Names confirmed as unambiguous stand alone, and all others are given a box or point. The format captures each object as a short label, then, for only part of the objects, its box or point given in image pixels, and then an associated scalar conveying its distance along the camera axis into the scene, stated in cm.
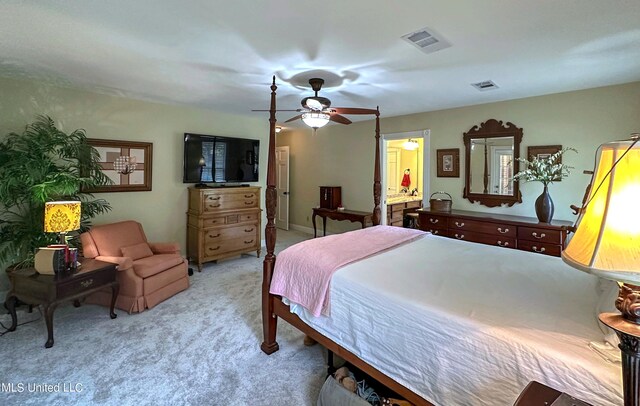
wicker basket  435
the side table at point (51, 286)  248
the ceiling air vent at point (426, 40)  218
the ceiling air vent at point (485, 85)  332
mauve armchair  310
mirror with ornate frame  409
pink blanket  196
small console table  540
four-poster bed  112
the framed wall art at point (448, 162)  459
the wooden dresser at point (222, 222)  449
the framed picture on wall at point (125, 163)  399
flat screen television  471
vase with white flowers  348
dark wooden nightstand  88
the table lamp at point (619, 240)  70
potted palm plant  289
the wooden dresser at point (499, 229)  338
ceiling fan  303
